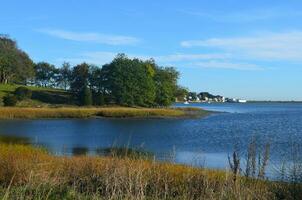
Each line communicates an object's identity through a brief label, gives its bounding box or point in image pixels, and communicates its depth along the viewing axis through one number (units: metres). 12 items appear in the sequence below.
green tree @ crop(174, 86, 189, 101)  126.88
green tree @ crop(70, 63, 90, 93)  119.14
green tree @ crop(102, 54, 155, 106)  108.31
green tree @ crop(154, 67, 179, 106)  115.88
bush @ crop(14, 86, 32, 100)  99.22
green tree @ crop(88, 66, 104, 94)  114.60
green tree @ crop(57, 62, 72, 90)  149.50
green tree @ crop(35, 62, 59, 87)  157.12
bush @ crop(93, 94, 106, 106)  106.25
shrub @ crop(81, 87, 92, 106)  104.25
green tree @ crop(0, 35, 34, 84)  122.88
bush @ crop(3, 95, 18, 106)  92.18
